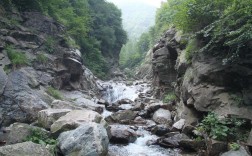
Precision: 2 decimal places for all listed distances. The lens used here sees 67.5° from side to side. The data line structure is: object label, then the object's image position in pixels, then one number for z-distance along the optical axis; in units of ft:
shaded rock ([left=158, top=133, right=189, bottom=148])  25.49
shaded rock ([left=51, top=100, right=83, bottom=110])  30.08
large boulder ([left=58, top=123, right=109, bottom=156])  19.12
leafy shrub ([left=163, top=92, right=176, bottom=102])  44.89
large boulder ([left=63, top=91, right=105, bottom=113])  40.35
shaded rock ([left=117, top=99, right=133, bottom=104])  54.04
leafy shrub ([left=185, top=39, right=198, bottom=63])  32.27
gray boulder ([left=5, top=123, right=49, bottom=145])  20.96
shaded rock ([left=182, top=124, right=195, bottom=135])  27.57
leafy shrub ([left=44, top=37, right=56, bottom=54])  48.03
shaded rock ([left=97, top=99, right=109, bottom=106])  50.27
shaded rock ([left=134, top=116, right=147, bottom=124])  35.95
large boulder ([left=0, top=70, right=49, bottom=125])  26.14
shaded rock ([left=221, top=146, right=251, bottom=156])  19.39
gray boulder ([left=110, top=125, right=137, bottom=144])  26.51
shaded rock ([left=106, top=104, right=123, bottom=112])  46.42
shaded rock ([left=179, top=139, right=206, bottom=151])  23.75
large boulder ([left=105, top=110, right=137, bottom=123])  36.09
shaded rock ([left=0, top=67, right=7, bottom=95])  26.01
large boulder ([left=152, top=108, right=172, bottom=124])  35.51
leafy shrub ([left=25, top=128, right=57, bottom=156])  20.84
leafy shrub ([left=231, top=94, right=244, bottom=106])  25.05
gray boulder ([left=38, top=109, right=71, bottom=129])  24.75
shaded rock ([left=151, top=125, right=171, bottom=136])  29.86
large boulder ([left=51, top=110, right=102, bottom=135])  22.85
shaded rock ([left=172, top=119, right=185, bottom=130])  29.46
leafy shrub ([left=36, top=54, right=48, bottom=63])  43.05
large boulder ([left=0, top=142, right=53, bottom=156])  15.64
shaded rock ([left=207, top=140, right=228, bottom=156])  21.41
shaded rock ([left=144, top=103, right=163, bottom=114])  40.35
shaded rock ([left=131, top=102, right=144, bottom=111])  44.15
